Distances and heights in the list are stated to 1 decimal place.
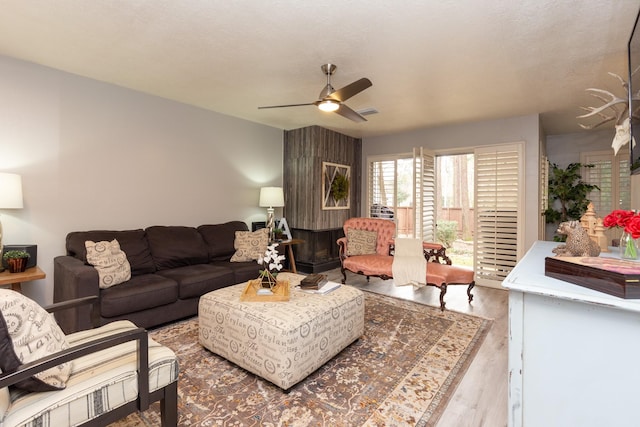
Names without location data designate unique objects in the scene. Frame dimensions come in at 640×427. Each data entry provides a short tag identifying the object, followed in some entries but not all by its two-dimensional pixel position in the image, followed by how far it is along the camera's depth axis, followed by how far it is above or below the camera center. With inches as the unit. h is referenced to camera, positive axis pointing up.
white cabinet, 39.8 -20.1
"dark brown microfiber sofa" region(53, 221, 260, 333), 107.2 -26.8
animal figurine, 57.5 -6.1
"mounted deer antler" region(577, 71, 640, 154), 72.9 +21.0
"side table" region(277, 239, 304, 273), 187.8 -23.4
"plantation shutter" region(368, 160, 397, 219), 235.6 +18.2
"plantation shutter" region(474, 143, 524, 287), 179.5 +1.4
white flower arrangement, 104.2 -19.5
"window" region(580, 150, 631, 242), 211.8 +23.1
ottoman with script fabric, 80.5 -34.3
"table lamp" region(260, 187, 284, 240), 192.1 +7.9
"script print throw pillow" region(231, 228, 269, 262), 161.2 -18.3
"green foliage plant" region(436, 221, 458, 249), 301.6 -20.6
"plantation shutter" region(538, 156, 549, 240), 190.9 +12.4
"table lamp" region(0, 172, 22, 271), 102.3 +6.3
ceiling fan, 108.3 +42.5
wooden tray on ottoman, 96.2 -26.7
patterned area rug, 72.4 -47.9
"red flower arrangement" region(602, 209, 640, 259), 52.1 -2.4
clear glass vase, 54.2 -6.4
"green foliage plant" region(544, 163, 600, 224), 209.6 +13.4
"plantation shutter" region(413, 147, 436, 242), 189.2 +11.0
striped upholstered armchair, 47.3 -29.8
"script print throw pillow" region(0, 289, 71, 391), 47.0 -21.2
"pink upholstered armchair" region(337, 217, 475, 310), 143.2 -25.4
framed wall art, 217.9 +18.5
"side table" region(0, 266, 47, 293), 98.3 -21.9
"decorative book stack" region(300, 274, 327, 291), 107.4 -25.4
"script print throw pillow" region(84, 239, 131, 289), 112.4 -19.5
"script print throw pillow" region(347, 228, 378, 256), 181.8 -18.5
